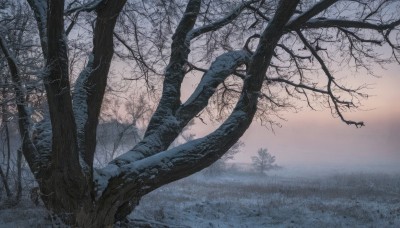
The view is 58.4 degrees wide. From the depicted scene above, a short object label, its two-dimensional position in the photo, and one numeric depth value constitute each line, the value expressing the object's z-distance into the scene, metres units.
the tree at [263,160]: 50.56
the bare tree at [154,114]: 4.62
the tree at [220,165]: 40.16
